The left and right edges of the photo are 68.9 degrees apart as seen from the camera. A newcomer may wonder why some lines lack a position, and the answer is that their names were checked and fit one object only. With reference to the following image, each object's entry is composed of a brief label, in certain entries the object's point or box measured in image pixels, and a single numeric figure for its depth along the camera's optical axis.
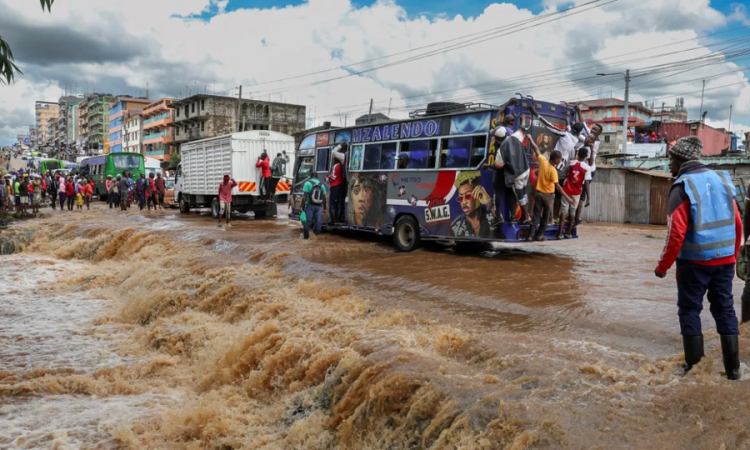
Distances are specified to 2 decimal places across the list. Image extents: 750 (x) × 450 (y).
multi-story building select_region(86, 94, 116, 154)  112.00
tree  4.98
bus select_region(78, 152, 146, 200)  33.62
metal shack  19.75
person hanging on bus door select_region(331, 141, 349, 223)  13.37
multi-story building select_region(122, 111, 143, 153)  86.75
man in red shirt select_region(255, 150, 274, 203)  19.69
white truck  19.55
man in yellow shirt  9.41
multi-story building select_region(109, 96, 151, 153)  97.88
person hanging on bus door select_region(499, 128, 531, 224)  9.22
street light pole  29.72
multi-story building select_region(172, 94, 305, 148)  63.69
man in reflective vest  3.98
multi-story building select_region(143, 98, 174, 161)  73.50
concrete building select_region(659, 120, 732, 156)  44.72
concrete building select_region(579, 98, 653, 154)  78.06
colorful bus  9.69
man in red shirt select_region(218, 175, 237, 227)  17.44
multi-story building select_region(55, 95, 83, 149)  140.12
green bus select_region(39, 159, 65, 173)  49.18
